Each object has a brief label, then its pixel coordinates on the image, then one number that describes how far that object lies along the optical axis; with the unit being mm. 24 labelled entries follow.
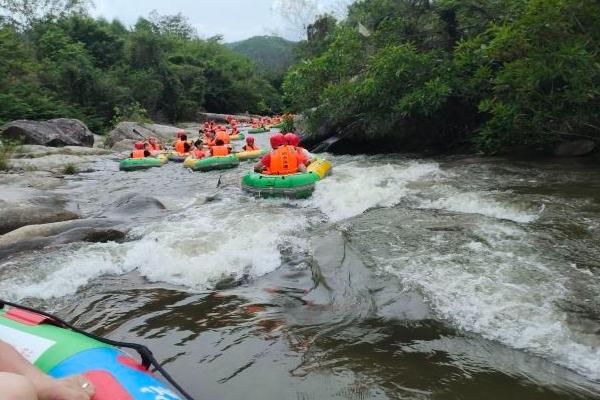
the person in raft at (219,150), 12993
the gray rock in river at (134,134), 20484
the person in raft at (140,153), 14070
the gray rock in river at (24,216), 6832
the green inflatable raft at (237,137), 22688
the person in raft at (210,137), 14750
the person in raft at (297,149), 9570
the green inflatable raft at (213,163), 12750
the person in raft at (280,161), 9281
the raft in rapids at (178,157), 15000
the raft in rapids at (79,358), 2104
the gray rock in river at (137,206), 7809
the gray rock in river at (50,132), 17297
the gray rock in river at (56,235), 5832
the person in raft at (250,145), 14508
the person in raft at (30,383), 1779
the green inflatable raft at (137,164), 13477
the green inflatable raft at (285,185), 8516
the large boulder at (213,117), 39156
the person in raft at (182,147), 15561
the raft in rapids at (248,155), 14297
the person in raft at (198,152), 13403
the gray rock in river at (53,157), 13125
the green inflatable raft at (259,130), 29406
